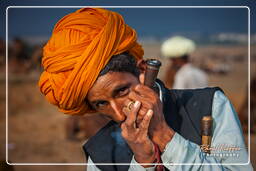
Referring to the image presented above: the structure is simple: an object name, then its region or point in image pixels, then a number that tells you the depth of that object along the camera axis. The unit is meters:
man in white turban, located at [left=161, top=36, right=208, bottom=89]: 4.43
